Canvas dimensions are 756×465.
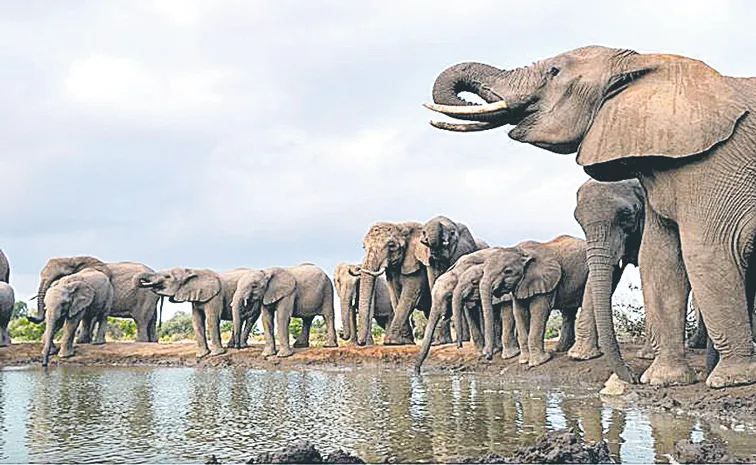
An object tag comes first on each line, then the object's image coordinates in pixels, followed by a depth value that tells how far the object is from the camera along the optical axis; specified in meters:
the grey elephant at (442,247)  17.22
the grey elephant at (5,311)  19.53
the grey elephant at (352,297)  20.75
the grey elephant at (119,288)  21.09
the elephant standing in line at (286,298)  17.86
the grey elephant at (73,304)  17.95
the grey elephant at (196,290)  18.81
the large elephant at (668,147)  7.82
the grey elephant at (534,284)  12.83
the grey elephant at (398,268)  18.77
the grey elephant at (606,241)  9.23
